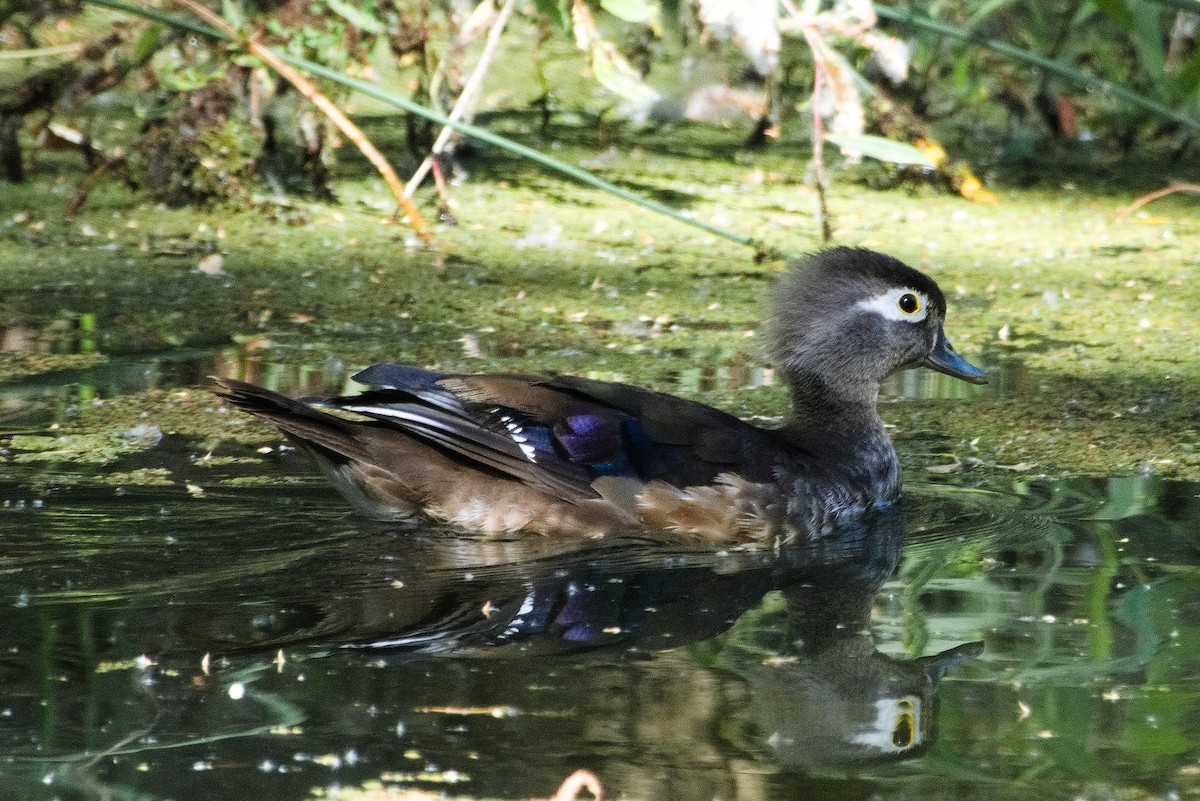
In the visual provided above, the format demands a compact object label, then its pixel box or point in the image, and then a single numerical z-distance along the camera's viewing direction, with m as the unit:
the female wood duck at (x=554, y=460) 9.42
